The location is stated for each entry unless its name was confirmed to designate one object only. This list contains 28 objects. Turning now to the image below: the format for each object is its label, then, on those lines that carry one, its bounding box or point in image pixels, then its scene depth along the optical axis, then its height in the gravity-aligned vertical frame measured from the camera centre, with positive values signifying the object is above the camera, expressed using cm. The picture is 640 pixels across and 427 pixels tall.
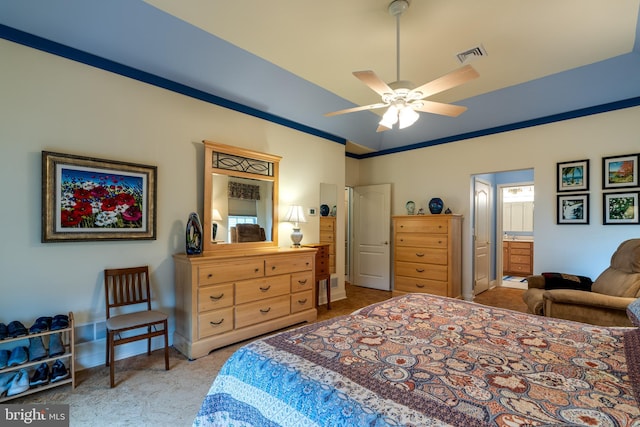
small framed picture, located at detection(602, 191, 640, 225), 337 +8
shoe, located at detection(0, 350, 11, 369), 199 -101
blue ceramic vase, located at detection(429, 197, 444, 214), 470 +14
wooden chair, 237 -87
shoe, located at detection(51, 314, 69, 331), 219 -84
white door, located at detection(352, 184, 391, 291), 542 -43
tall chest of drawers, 440 -65
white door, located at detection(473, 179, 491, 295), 492 -40
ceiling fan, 190 +87
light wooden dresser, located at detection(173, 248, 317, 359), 274 -87
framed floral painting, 239 +12
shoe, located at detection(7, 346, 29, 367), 200 -101
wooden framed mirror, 326 +19
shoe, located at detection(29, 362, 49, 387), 211 -120
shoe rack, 201 -106
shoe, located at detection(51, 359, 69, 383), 219 -122
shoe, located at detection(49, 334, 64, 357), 218 -102
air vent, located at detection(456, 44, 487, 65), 273 +155
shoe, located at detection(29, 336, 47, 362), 210 -101
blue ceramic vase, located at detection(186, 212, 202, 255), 293 -22
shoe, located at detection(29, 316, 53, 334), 213 -85
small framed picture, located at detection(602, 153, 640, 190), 338 +51
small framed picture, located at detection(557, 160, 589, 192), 367 +50
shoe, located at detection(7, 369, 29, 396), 200 -119
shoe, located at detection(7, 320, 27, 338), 205 -84
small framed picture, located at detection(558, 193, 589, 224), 367 +7
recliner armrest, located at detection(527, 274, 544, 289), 345 -81
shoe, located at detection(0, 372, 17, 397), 199 -117
